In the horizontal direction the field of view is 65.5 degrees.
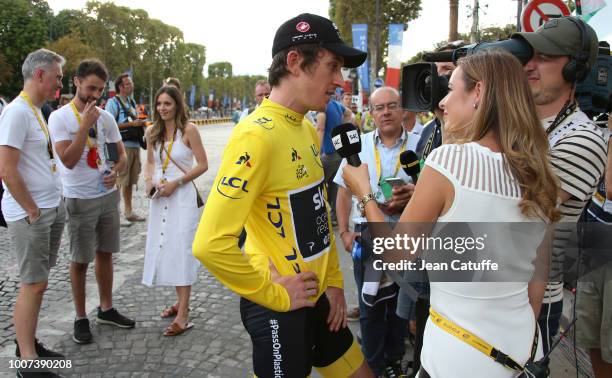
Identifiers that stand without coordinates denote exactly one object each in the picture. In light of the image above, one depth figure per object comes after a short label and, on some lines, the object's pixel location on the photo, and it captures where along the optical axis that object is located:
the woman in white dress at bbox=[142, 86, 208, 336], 4.17
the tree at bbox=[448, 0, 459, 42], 18.25
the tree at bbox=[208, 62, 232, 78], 118.56
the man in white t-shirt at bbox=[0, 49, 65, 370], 3.26
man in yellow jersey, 1.81
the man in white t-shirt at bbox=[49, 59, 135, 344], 3.86
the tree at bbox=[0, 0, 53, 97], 36.75
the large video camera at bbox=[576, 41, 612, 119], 2.26
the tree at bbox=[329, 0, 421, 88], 32.88
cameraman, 1.84
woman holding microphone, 1.47
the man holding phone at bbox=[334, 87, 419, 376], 3.34
